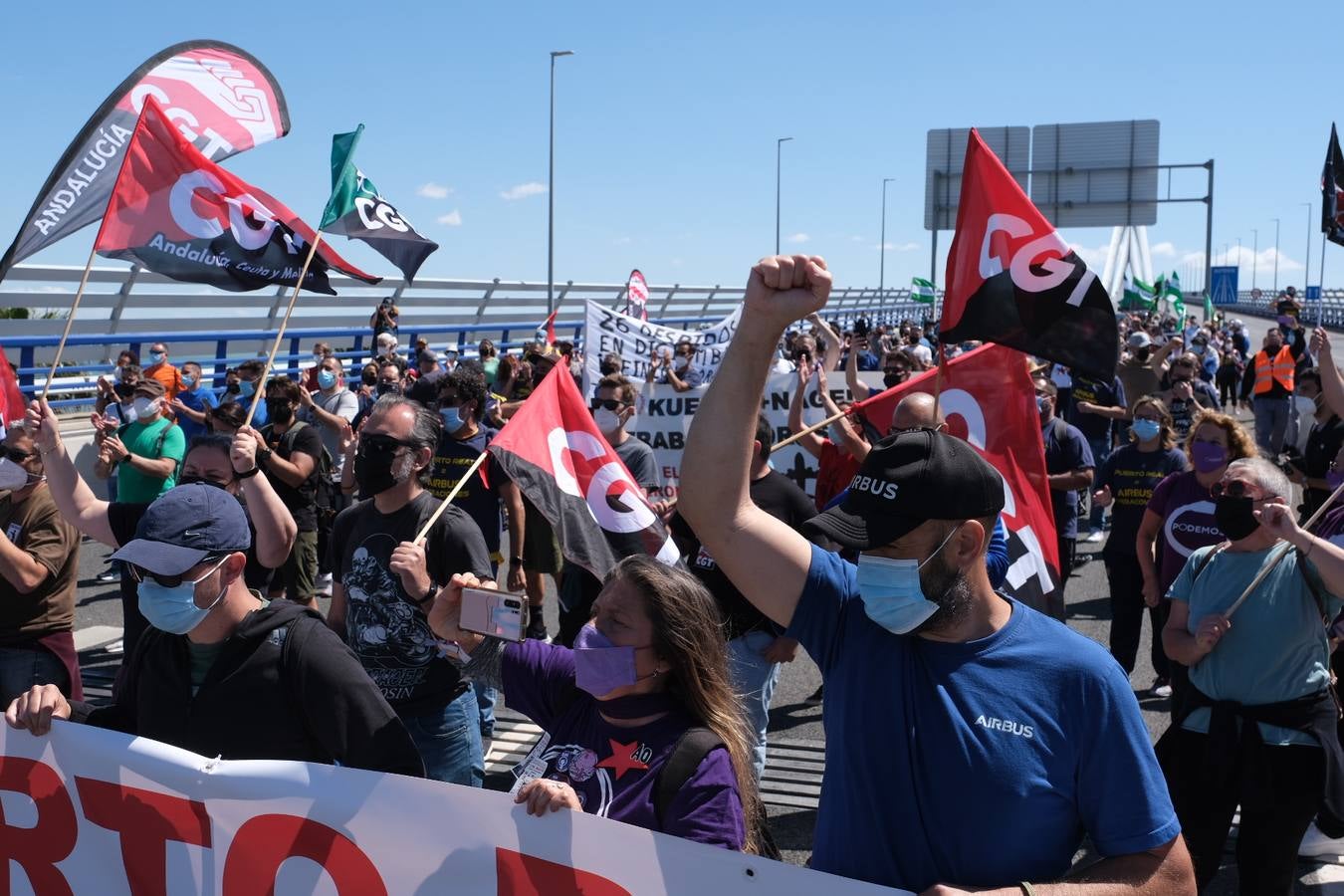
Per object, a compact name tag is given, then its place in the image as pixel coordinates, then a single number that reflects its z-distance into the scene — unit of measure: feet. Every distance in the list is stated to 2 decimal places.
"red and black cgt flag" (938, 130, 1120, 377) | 15.71
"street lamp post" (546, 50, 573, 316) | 82.94
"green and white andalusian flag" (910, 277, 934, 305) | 142.41
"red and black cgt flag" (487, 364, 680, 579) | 16.87
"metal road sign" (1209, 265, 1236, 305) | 252.01
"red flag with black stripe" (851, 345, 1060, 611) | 17.44
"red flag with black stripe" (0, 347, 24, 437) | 18.62
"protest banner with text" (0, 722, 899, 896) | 8.32
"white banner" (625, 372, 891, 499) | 31.45
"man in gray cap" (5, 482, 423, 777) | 9.62
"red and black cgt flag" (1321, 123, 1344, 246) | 26.68
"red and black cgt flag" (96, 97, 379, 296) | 20.38
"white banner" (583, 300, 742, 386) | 38.22
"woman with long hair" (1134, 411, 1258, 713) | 19.68
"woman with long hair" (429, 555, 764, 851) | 8.96
